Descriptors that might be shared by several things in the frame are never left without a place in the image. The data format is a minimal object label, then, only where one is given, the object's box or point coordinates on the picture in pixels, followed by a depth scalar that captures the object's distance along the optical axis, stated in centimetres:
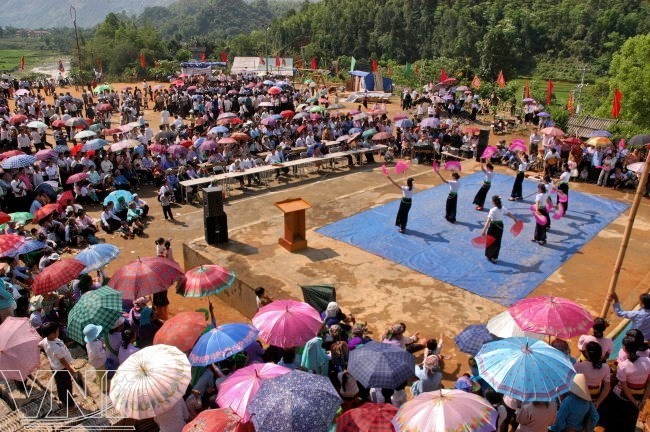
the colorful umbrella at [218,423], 435
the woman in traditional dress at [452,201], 1162
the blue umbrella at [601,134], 1686
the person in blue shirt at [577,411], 494
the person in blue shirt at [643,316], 638
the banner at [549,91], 2598
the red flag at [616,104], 2120
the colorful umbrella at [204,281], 736
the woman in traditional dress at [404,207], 1111
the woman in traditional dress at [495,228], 989
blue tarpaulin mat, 963
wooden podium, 1057
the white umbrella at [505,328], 619
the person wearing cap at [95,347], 613
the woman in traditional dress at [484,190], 1212
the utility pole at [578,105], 3029
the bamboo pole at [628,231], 692
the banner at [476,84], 3064
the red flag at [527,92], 2742
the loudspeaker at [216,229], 1091
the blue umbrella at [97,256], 817
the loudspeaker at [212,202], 1084
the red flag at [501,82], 2891
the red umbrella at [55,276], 741
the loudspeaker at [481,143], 1789
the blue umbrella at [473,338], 637
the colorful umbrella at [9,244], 849
